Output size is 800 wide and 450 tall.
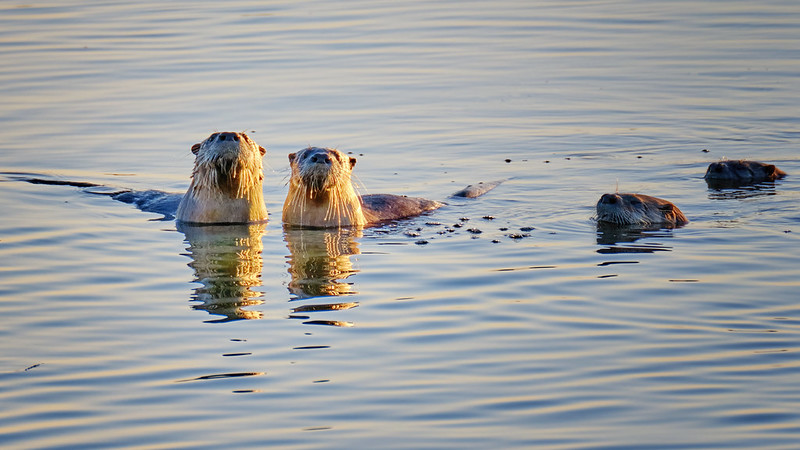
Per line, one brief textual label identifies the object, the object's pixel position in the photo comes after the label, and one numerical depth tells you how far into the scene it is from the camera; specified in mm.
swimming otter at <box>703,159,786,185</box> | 22547
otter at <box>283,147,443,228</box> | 19234
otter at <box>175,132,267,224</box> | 19641
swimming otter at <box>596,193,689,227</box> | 19516
